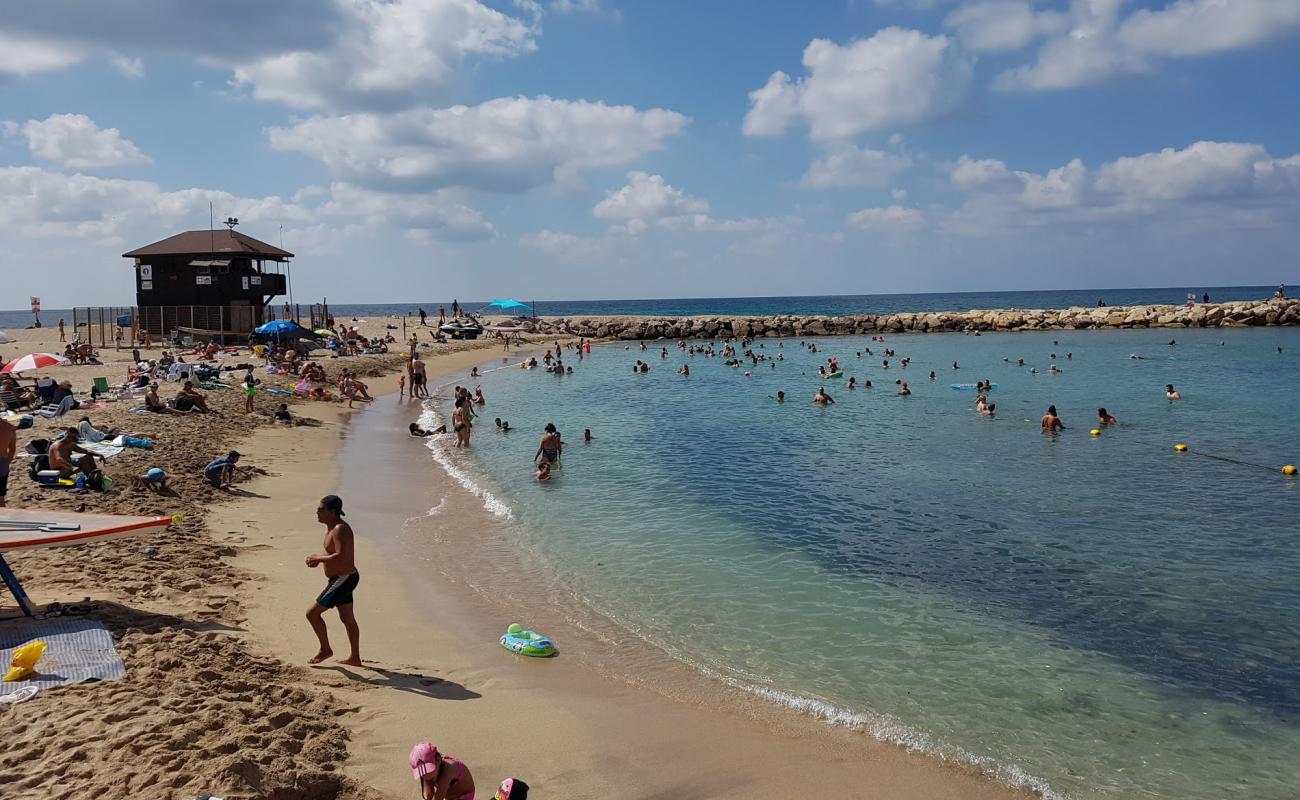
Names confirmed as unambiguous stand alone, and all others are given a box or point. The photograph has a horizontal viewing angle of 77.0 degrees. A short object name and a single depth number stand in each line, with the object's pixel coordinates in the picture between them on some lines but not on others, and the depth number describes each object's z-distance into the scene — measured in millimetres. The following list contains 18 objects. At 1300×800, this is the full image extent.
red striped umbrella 16828
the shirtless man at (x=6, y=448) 9406
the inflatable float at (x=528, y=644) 8219
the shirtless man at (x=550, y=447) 18250
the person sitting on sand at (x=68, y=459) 12305
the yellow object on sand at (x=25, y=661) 6059
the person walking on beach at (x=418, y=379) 30516
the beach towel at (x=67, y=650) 6160
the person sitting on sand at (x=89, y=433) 15048
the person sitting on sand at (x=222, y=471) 13805
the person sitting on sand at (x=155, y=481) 12578
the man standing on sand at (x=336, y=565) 7094
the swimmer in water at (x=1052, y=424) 23031
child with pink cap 4770
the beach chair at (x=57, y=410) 18047
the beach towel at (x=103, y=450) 14051
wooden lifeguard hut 39375
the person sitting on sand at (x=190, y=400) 20094
